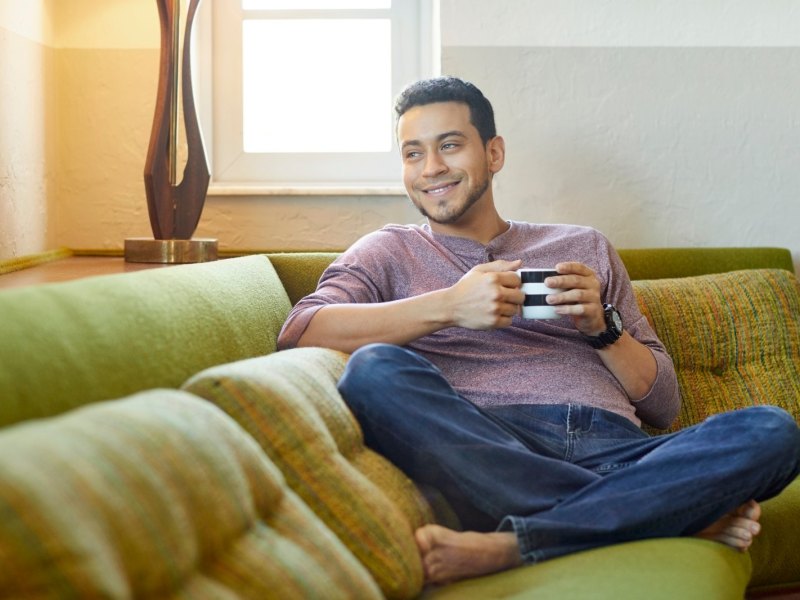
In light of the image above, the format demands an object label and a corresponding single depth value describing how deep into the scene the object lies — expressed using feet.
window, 9.89
